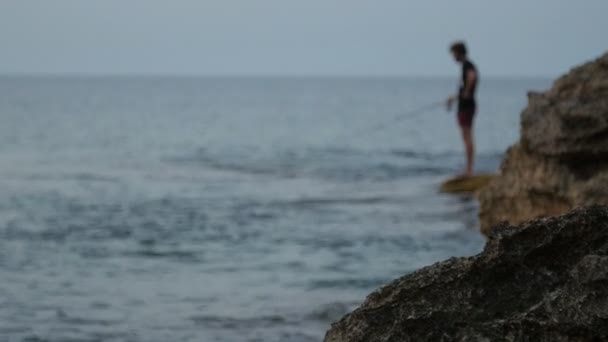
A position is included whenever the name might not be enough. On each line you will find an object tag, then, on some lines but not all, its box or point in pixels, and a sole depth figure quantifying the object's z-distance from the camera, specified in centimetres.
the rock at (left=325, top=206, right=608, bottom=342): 585
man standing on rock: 2741
